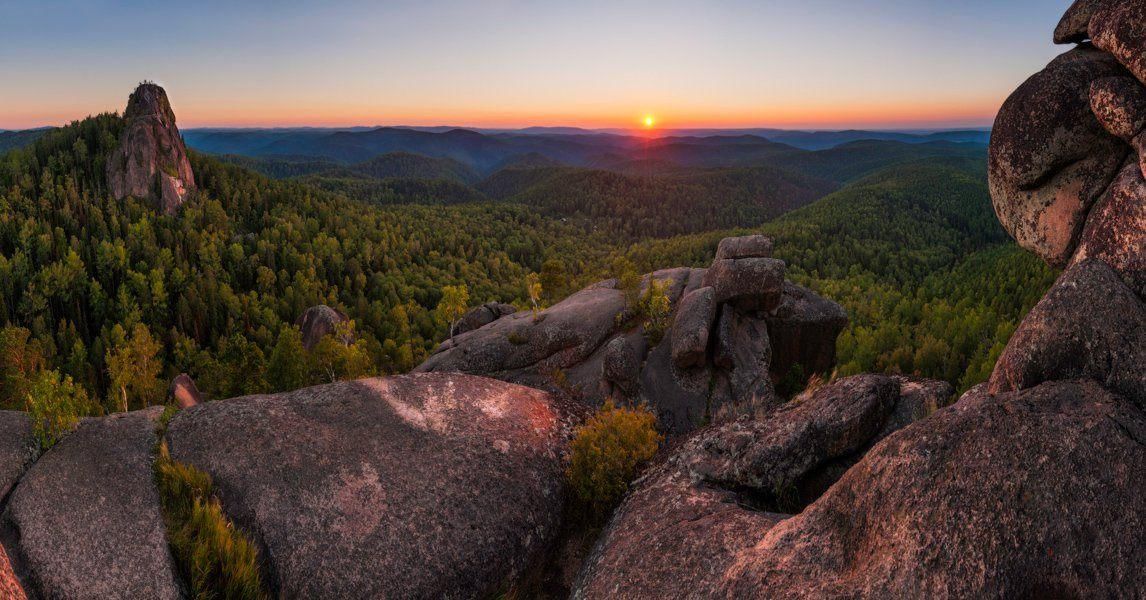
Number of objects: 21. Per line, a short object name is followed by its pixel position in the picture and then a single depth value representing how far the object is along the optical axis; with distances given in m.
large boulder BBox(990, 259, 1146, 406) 10.72
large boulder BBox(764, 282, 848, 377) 34.81
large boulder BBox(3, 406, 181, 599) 12.33
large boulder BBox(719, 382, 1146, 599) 8.80
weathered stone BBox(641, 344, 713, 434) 29.25
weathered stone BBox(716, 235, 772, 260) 35.94
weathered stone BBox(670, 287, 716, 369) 30.03
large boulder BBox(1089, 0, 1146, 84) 11.72
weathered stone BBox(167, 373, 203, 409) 38.47
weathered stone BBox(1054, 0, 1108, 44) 13.56
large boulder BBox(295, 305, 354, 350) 63.78
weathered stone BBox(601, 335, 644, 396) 30.03
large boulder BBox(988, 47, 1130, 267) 13.32
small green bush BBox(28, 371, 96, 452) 15.02
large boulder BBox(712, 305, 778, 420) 29.92
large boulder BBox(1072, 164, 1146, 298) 11.52
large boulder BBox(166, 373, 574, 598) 14.65
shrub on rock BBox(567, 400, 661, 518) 17.48
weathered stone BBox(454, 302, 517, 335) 49.62
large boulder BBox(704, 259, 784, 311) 33.72
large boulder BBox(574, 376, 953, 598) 12.83
